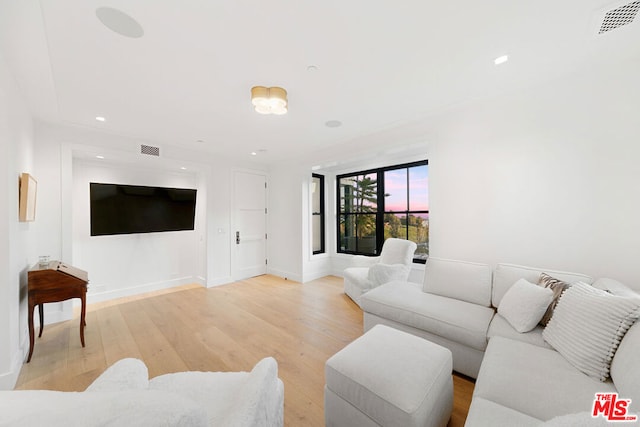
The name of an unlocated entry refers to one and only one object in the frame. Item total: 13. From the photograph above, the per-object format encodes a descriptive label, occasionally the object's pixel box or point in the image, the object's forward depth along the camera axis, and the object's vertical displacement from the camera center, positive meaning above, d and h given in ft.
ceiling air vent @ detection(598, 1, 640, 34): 4.94 +4.17
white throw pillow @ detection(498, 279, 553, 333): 5.82 -2.25
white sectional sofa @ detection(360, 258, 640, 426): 3.64 -2.83
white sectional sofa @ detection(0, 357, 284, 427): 1.50 -1.34
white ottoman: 4.06 -3.03
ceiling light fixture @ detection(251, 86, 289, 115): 7.45 +3.59
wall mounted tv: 11.69 +0.28
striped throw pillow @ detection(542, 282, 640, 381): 4.20 -2.11
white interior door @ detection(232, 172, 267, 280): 16.28 -0.80
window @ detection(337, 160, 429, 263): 14.07 +0.40
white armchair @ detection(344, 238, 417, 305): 10.88 -2.59
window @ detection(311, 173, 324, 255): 17.75 +0.07
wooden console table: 7.54 -2.32
